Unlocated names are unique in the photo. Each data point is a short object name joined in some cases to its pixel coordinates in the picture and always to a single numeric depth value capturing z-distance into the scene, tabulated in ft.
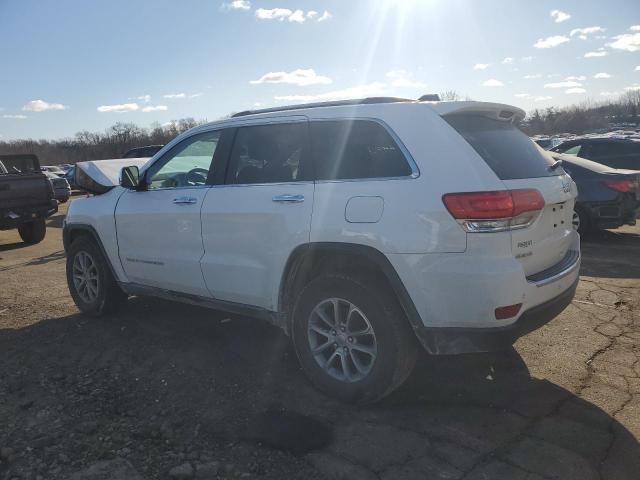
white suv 10.00
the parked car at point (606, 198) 28.27
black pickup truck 35.94
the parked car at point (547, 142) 77.77
